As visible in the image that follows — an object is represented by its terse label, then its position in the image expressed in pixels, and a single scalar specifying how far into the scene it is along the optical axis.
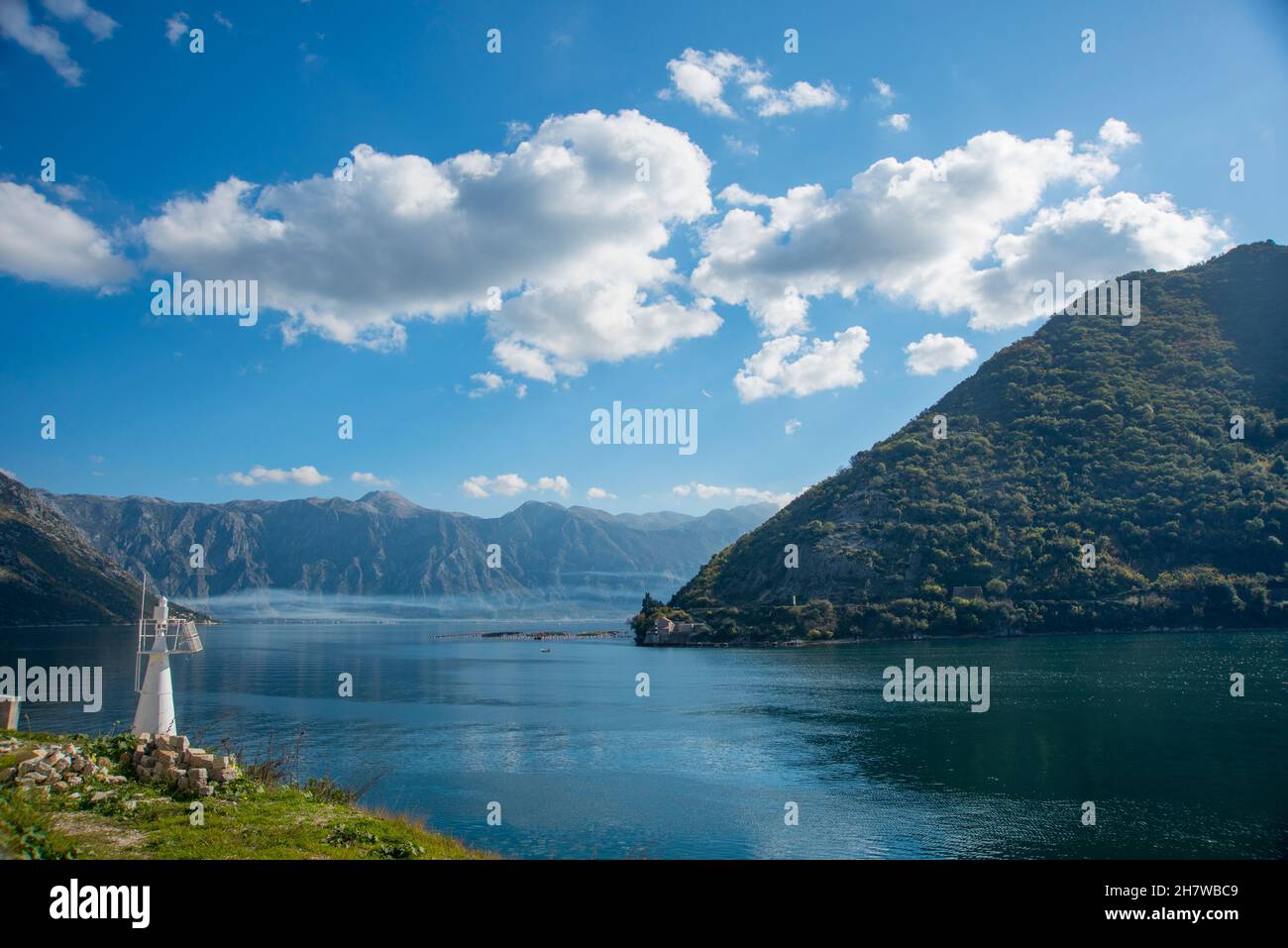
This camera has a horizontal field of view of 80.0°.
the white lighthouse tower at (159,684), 21.12
